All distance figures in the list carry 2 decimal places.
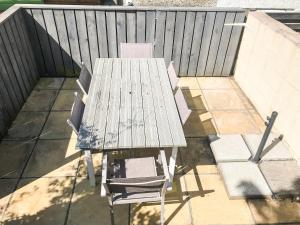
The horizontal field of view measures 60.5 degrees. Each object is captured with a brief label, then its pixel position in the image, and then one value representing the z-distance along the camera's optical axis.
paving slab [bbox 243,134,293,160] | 4.62
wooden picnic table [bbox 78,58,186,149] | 3.29
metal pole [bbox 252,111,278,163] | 3.94
